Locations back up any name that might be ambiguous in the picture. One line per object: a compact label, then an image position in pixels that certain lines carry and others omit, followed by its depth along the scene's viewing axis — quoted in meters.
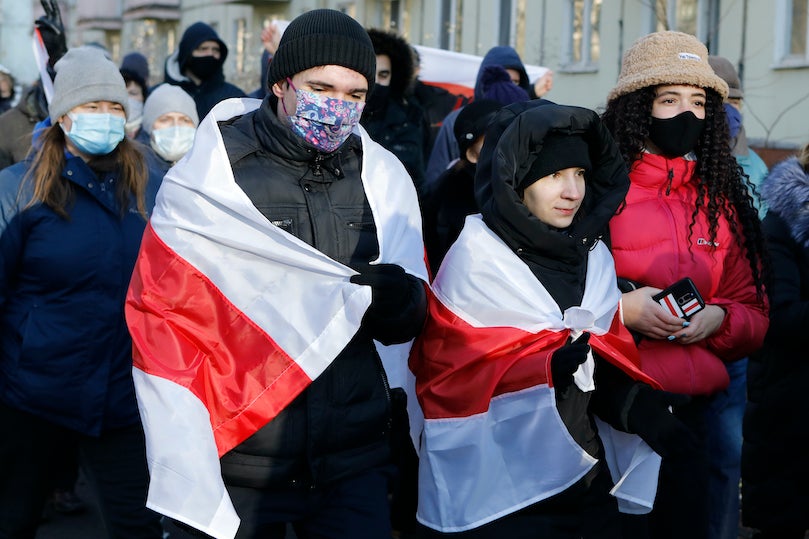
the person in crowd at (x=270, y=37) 8.66
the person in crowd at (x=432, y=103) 9.20
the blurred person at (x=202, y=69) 9.21
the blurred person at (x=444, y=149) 7.96
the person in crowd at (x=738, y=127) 6.76
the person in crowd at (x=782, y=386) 5.14
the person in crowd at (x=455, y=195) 6.30
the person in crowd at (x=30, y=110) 7.39
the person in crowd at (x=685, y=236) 4.54
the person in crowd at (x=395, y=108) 8.24
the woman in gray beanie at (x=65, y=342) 5.03
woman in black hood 3.94
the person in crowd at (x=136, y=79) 9.47
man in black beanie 3.81
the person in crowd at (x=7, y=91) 13.59
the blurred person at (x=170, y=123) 7.93
